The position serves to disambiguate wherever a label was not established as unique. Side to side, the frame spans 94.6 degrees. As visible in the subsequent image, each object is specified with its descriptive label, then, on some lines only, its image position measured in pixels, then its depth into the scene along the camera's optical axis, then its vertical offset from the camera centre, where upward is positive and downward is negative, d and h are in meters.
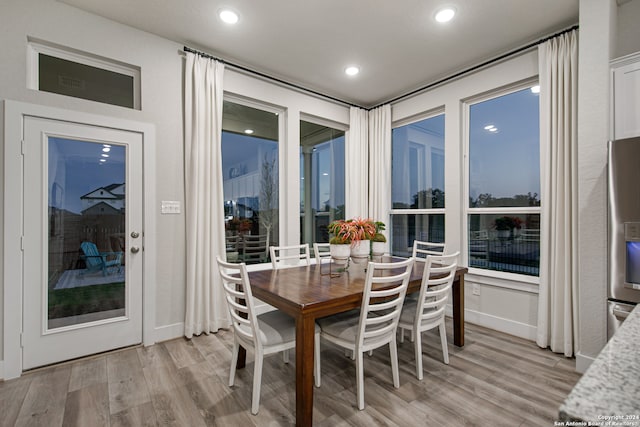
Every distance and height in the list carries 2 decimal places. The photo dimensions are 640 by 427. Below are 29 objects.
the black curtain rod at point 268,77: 3.08 +1.68
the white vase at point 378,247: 2.85 -0.33
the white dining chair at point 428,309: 2.21 -0.78
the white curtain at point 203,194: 2.99 +0.20
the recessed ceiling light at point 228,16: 2.53 +1.72
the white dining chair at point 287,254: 3.84 -0.54
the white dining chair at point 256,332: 1.83 -0.79
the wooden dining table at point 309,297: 1.66 -0.53
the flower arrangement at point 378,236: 2.78 -0.21
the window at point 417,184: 3.94 +0.42
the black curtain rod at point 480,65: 2.73 +1.67
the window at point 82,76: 2.44 +1.22
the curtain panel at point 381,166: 4.43 +0.73
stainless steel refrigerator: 1.98 -0.10
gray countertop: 0.46 -0.32
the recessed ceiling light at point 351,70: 3.49 +1.72
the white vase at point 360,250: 2.59 -0.32
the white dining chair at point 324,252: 4.30 -0.57
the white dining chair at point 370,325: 1.85 -0.79
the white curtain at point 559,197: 2.59 +0.15
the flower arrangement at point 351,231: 2.50 -0.15
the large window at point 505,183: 3.09 +0.34
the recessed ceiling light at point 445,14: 2.50 +1.72
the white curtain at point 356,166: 4.51 +0.73
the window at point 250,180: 3.50 +0.41
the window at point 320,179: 4.23 +0.52
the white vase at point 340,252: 2.48 -0.33
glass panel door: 2.34 -0.24
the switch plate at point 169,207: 2.91 +0.06
